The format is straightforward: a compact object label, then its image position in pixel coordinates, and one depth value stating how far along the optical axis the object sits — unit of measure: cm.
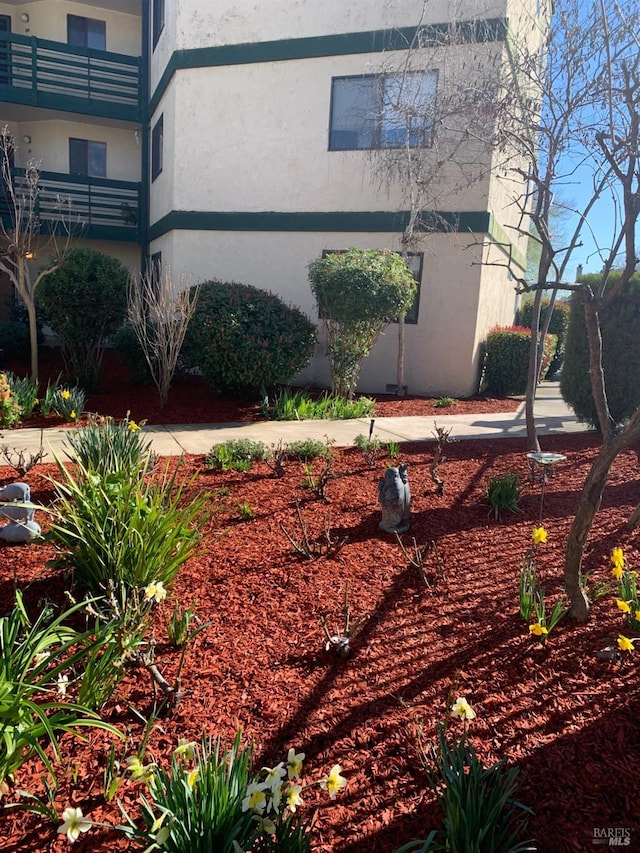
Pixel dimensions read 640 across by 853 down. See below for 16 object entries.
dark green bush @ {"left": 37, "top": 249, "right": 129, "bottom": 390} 931
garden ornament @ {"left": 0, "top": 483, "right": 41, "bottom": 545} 381
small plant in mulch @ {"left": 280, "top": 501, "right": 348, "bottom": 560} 386
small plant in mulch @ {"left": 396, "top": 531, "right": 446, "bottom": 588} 359
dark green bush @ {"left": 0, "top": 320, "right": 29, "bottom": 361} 1232
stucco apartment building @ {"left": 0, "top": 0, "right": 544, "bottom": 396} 1052
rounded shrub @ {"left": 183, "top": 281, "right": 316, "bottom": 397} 865
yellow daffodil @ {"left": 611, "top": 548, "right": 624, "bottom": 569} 280
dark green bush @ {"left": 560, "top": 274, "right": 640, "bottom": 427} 809
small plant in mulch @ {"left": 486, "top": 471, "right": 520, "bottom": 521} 480
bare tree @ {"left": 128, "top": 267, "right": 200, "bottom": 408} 836
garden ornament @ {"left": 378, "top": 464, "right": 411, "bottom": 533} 429
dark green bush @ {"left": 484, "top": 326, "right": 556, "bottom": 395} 1177
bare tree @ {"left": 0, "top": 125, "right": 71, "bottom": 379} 898
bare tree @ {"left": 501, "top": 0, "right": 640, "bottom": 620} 310
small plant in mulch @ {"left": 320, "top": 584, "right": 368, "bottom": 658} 283
